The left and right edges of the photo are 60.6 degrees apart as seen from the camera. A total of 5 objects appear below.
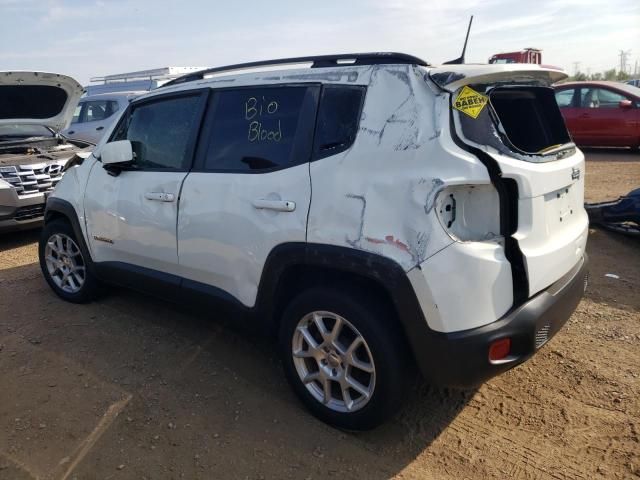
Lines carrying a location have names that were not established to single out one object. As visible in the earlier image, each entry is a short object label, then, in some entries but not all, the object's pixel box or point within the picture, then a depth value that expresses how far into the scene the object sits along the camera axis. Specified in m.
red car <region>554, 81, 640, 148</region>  11.21
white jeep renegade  2.34
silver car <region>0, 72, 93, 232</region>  6.12
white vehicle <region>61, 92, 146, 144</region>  11.12
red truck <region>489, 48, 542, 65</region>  16.89
